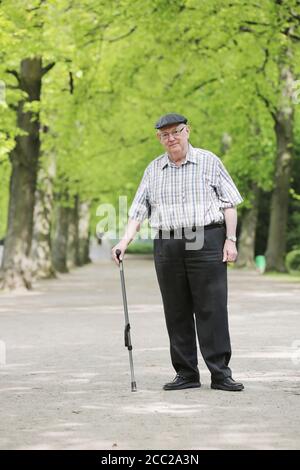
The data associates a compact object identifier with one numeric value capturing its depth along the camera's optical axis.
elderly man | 8.30
